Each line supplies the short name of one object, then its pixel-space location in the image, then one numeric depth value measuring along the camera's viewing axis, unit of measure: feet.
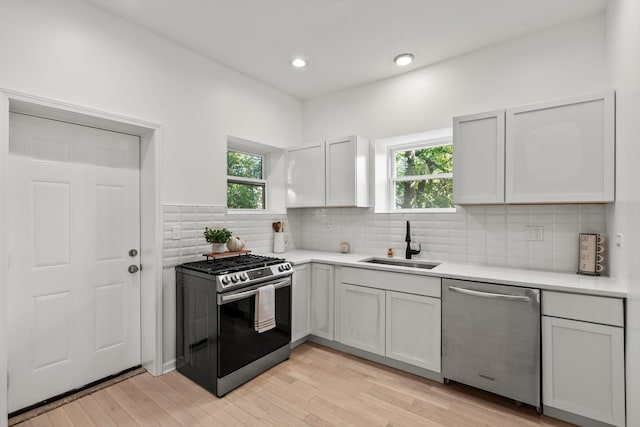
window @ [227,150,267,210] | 11.69
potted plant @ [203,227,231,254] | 9.19
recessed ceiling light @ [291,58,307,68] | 10.13
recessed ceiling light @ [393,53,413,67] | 9.72
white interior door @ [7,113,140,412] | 6.96
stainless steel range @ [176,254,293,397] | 7.61
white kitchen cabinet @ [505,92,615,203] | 7.02
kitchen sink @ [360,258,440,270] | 9.95
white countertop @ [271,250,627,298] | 6.37
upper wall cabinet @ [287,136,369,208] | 11.03
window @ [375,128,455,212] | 10.67
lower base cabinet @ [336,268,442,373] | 8.28
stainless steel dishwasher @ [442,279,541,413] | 6.88
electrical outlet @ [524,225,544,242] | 8.46
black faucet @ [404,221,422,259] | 10.39
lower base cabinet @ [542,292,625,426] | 6.11
